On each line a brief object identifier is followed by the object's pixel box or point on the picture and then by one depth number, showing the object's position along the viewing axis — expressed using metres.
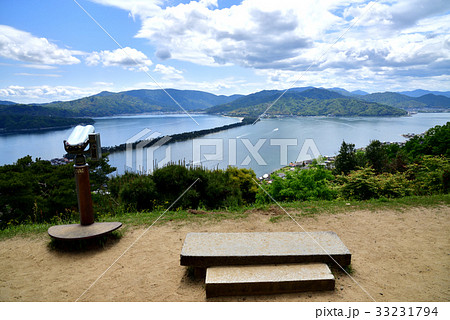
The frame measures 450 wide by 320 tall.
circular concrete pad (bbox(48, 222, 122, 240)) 4.00
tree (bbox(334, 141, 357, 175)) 29.52
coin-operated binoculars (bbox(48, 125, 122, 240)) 4.04
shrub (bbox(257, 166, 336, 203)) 9.19
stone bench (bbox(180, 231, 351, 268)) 3.17
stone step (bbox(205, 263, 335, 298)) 2.82
